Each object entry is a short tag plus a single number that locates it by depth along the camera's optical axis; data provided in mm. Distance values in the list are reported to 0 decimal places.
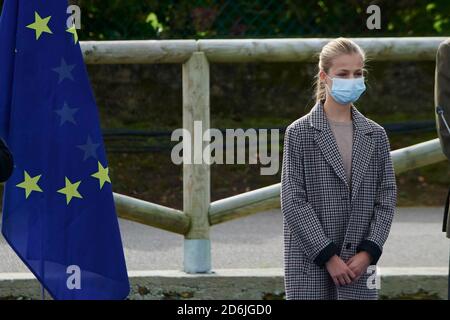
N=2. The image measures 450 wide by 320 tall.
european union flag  10469
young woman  9609
